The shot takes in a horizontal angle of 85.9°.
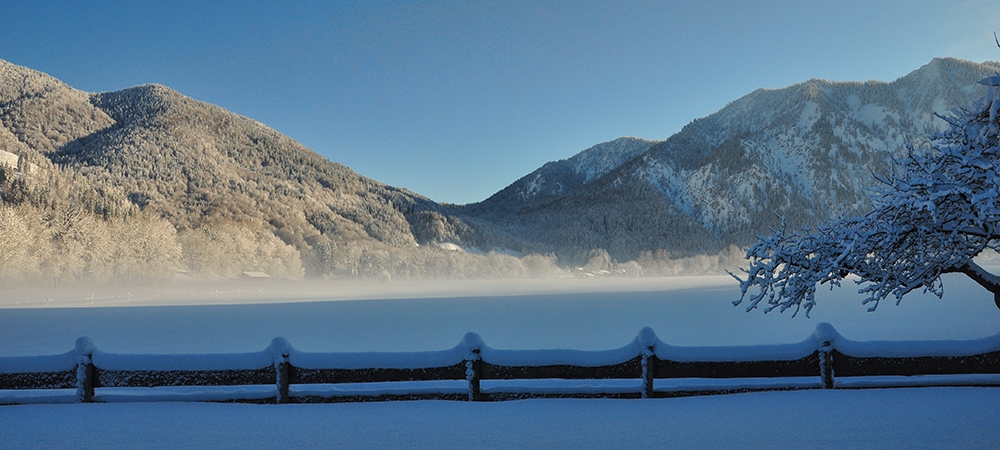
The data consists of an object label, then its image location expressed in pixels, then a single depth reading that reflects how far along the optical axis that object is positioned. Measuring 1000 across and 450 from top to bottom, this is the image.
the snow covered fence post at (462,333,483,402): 6.85
